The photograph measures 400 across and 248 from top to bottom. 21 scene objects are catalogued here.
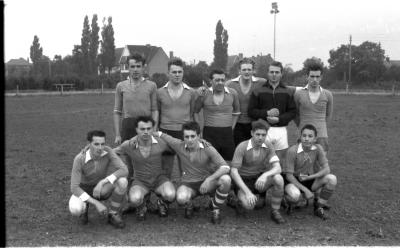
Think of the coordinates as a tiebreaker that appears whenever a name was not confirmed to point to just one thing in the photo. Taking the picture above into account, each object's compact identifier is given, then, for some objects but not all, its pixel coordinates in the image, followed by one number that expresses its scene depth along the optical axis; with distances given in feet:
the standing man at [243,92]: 17.65
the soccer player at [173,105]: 17.28
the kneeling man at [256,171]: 15.85
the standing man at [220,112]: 17.33
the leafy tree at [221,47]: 191.01
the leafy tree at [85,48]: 184.44
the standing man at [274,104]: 17.10
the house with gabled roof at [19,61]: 312.60
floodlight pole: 136.51
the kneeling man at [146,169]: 15.92
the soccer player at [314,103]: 17.46
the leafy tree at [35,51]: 223.16
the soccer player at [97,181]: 15.14
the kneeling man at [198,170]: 15.79
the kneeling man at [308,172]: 16.40
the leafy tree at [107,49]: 185.16
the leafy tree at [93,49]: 185.16
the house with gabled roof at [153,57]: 214.48
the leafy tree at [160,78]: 126.32
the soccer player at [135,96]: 17.17
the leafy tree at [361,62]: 153.99
